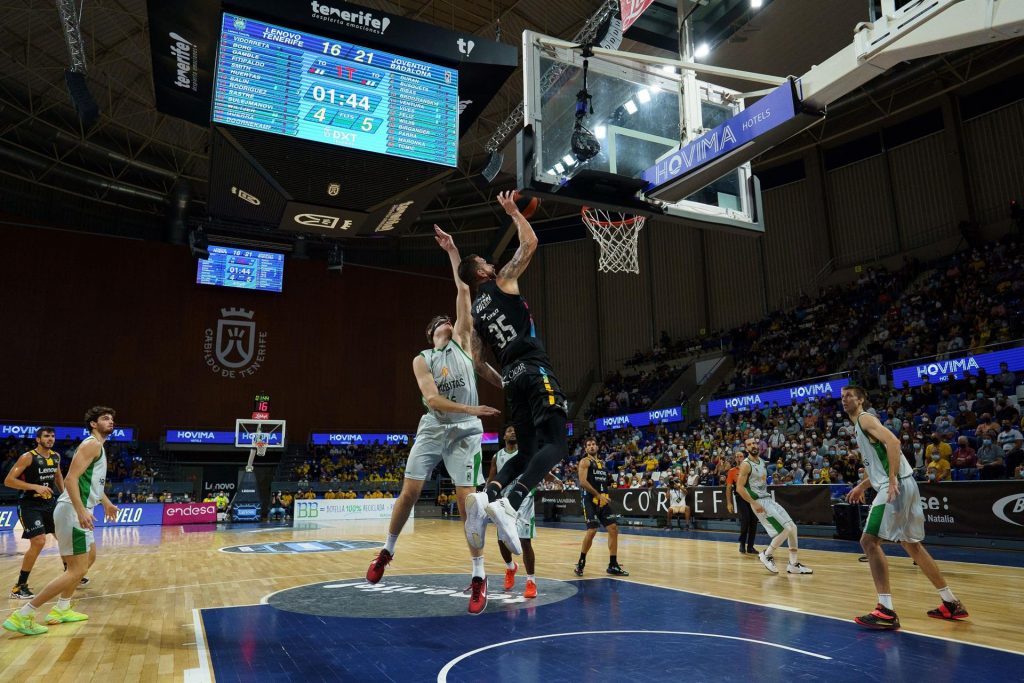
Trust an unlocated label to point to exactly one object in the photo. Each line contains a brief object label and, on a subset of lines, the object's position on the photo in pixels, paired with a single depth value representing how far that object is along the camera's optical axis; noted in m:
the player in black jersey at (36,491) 7.35
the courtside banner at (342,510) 22.17
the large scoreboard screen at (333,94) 9.48
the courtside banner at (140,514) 20.34
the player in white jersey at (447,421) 5.13
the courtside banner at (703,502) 13.69
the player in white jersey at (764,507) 8.80
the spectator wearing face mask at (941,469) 12.09
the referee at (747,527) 11.06
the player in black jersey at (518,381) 4.45
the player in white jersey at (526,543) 7.00
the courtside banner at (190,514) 21.16
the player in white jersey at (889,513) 5.51
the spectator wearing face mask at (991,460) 11.23
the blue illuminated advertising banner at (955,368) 15.02
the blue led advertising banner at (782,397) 19.45
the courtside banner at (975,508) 10.22
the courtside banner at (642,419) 25.19
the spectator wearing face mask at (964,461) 11.93
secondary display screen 28.98
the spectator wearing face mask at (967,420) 14.09
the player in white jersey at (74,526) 5.34
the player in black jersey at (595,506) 8.78
